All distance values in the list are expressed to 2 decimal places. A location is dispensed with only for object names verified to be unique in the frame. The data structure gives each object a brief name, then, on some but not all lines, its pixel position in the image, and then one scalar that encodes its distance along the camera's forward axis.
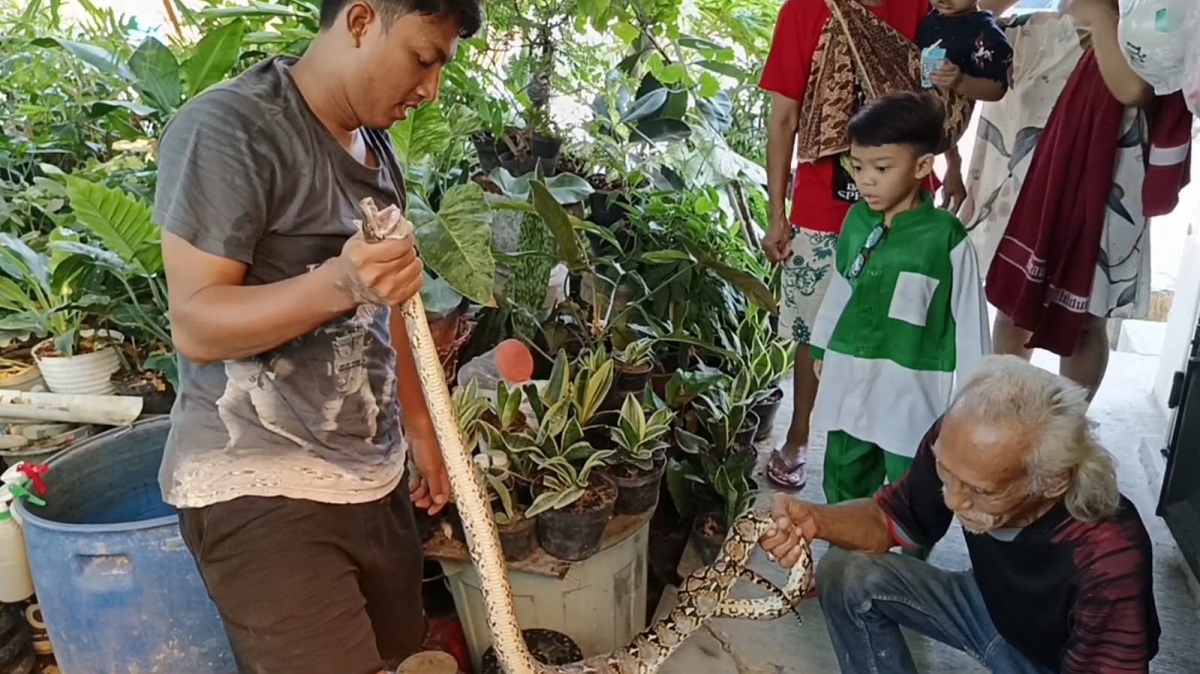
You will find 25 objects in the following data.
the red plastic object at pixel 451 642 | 2.07
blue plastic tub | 1.64
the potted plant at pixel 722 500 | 2.38
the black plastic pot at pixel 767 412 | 2.97
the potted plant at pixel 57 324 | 2.28
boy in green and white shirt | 2.02
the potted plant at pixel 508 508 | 1.88
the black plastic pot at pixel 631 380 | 2.38
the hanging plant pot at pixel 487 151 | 2.80
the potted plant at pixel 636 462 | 2.02
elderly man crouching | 1.42
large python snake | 1.17
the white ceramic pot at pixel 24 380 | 2.33
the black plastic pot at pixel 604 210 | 2.98
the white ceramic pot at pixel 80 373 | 2.29
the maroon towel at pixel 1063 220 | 2.24
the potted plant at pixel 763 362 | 2.86
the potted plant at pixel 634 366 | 2.39
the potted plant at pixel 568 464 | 1.87
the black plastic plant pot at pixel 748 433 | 2.66
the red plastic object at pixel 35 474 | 1.79
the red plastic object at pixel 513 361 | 2.08
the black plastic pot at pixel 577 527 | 1.87
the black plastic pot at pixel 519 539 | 1.88
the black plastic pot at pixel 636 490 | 2.01
